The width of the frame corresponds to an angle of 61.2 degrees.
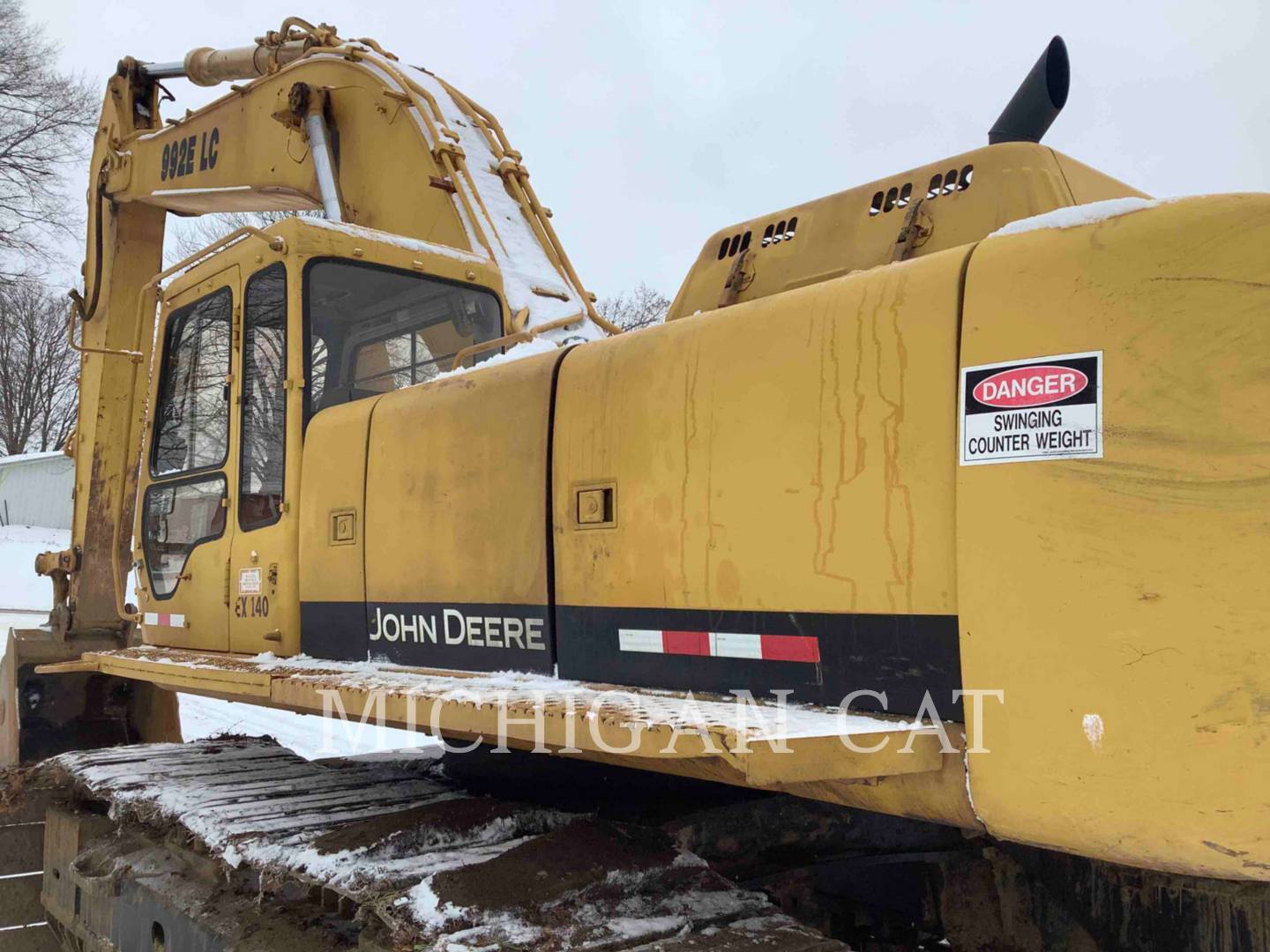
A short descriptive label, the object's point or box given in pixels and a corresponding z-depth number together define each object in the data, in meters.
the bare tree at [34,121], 20.03
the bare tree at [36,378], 35.53
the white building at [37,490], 28.95
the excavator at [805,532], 1.69
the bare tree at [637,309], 30.95
